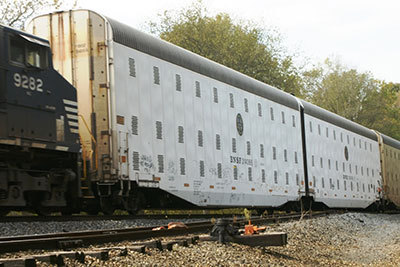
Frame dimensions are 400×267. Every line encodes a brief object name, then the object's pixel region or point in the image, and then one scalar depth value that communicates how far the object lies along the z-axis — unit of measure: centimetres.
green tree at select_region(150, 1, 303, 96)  4372
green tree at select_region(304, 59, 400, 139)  6244
